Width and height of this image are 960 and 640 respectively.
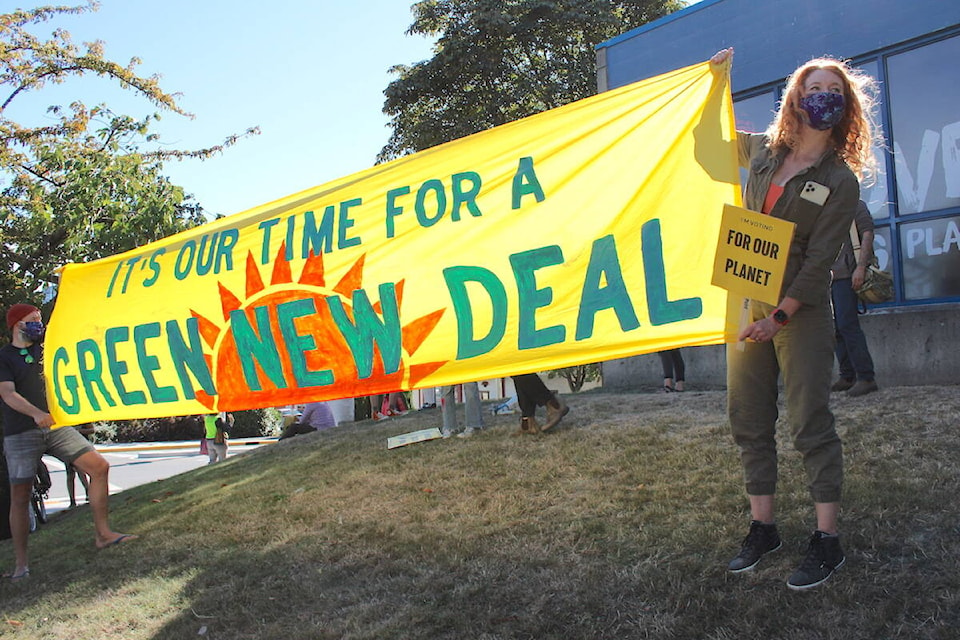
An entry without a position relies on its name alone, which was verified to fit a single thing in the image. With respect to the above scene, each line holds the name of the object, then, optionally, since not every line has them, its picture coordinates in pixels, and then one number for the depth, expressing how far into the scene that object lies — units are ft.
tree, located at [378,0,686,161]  73.46
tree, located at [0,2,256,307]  41.12
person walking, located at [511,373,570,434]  21.72
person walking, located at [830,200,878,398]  20.76
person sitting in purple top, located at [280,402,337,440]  36.22
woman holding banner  10.28
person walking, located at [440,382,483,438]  23.70
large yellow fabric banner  12.60
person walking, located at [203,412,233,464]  39.45
